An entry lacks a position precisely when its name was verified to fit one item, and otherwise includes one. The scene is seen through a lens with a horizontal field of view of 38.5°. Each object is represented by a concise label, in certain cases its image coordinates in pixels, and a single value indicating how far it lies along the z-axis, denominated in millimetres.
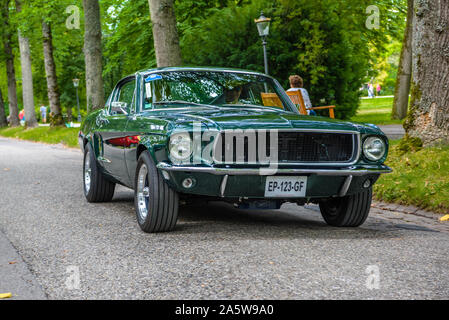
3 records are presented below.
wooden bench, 11181
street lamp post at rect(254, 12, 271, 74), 18683
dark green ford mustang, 5191
